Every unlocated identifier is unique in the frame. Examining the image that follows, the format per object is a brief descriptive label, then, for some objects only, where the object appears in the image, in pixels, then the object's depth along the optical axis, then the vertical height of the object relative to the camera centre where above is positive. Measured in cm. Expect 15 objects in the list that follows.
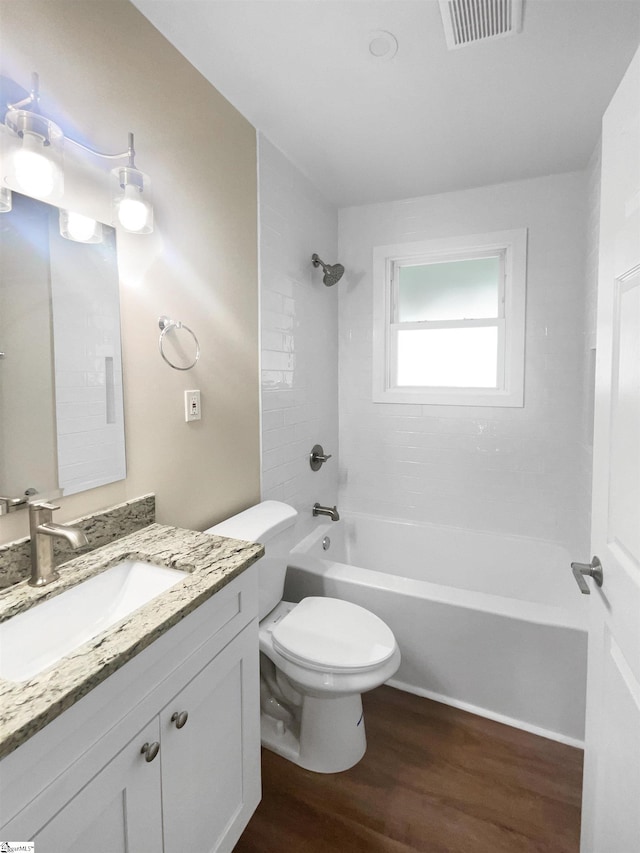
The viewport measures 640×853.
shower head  257 +77
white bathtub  173 -99
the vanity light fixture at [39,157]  101 +59
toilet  148 -88
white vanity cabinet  70 -68
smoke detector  144 +121
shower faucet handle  266 -33
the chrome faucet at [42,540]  104 -33
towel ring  149 +27
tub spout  257 -64
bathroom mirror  106 +12
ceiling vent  131 +119
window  258 +52
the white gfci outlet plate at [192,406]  163 -1
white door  83 -23
